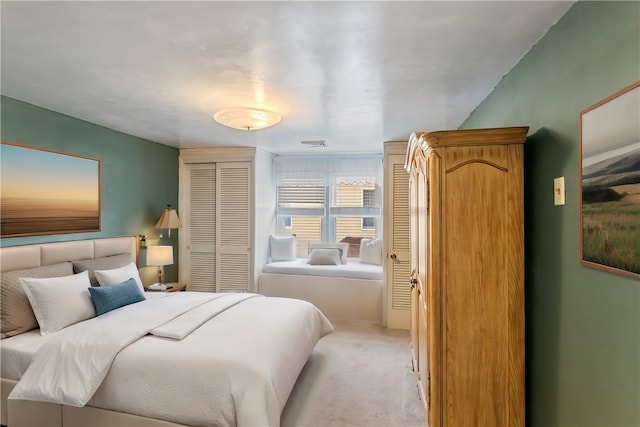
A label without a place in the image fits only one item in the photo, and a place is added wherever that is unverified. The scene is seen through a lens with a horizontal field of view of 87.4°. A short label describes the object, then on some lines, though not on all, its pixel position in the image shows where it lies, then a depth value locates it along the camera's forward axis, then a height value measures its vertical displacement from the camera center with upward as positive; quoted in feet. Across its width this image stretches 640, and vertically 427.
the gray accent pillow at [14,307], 7.66 -2.06
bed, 6.27 -3.01
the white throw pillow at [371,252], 15.88 -1.59
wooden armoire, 5.65 -1.00
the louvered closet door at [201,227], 15.94 -0.40
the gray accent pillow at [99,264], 9.89 -1.40
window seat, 14.44 -3.03
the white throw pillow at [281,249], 16.69 -1.51
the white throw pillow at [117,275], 9.68 -1.70
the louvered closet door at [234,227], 15.57 -0.39
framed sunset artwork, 8.56 +0.76
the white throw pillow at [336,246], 16.25 -1.37
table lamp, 12.81 -1.43
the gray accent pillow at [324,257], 15.67 -1.80
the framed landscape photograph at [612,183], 3.43 +0.40
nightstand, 12.91 -2.77
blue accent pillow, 8.83 -2.12
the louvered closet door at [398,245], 13.85 -1.10
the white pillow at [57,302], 7.91 -2.03
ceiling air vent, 13.97 +3.20
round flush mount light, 8.68 +2.70
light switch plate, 4.75 +0.40
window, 16.57 +1.07
